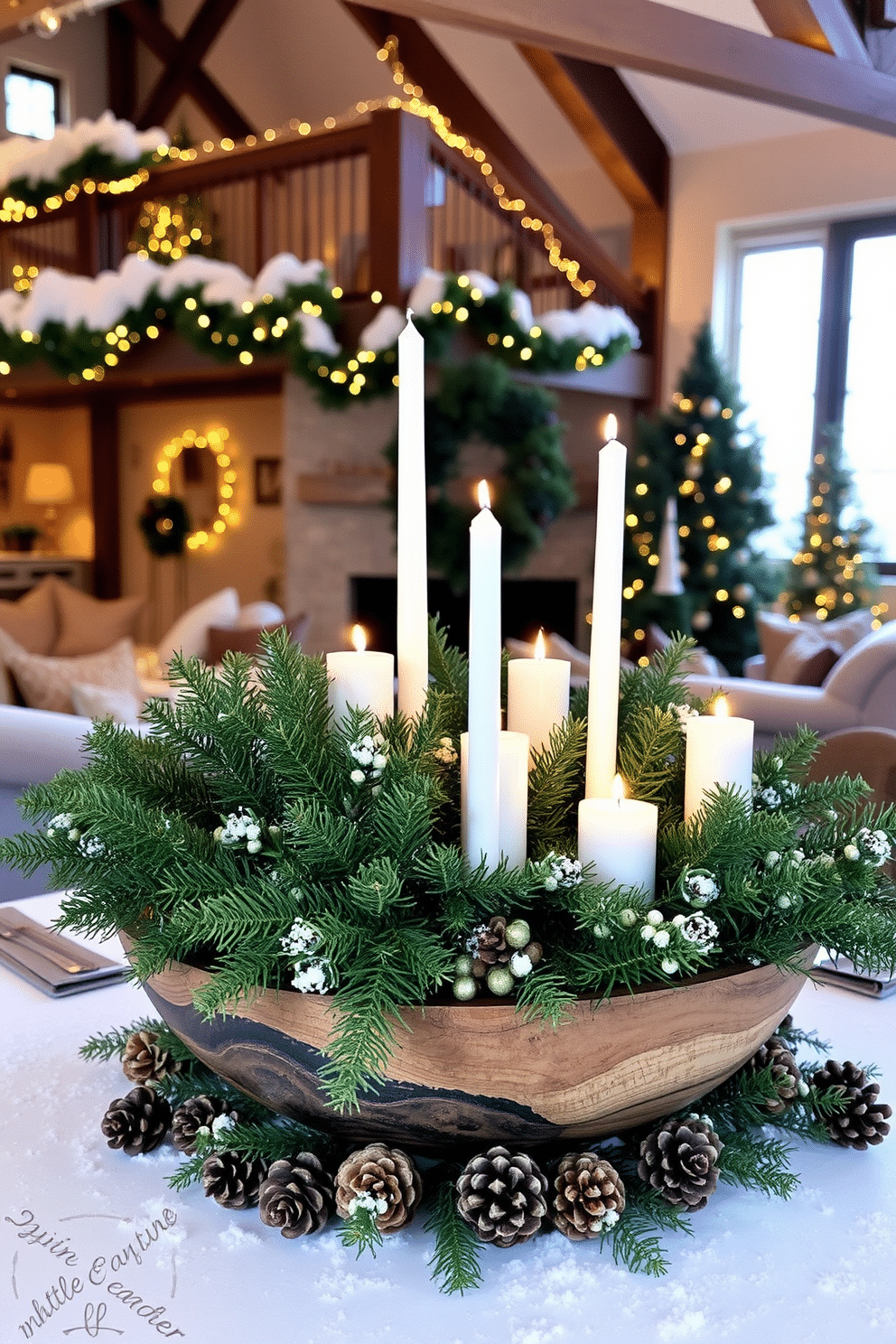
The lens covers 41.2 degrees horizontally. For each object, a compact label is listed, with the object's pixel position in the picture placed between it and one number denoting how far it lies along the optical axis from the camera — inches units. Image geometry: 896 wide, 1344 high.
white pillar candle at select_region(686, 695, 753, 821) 25.9
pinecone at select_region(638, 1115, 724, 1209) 24.5
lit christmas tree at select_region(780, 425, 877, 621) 270.7
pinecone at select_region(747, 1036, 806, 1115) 28.2
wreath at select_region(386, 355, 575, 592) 244.4
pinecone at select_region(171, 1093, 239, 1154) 27.2
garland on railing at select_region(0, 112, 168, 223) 288.5
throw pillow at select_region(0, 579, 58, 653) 205.3
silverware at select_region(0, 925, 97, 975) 39.4
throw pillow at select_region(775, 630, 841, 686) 158.6
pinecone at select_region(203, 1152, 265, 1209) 25.2
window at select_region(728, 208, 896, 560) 290.4
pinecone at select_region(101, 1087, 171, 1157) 27.6
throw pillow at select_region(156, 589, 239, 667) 209.2
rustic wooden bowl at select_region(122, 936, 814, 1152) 22.6
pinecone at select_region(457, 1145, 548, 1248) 23.3
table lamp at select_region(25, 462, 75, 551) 390.6
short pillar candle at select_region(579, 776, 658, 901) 24.5
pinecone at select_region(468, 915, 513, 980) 22.8
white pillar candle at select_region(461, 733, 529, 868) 24.8
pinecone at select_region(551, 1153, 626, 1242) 23.6
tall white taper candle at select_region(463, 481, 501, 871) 22.6
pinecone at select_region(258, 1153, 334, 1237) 24.0
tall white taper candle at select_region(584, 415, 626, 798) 26.1
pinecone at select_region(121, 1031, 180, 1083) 30.0
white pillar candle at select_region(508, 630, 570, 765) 29.2
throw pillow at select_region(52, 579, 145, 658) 213.2
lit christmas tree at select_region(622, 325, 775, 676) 283.0
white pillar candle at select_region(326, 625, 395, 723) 26.2
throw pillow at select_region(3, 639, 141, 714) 135.8
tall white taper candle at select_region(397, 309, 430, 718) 25.7
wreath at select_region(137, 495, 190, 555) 358.6
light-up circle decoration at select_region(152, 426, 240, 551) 352.8
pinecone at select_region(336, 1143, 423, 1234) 23.3
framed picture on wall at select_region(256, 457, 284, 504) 342.0
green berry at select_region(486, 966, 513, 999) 22.4
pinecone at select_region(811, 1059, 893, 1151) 28.0
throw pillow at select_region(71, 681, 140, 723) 126.8
